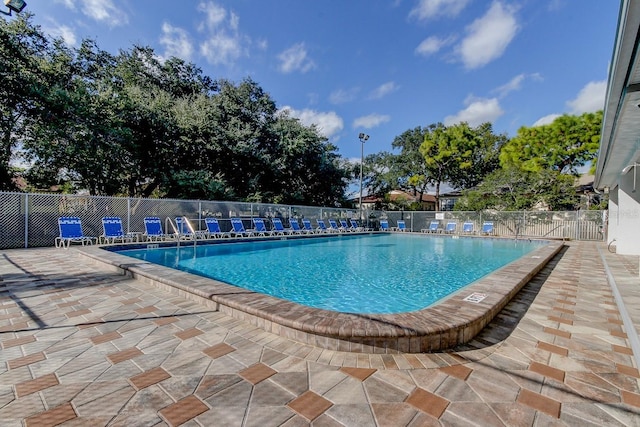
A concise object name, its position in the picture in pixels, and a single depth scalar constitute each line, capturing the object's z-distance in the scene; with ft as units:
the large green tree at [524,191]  55.36
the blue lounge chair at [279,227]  45.39
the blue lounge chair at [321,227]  52.28
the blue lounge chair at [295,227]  47.88
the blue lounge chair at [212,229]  37.55
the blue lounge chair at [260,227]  43.27
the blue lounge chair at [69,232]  26.48
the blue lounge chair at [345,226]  57.88
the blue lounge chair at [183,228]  35.84
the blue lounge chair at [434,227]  60.44
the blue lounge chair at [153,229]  32.39
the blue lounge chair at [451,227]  58.51
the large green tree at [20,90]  33.71
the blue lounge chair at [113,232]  29.32
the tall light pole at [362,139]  63.26
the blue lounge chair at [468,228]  57.52
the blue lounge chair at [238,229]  40.66
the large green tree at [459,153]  75.00
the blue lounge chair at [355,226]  59.40
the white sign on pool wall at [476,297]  10.36
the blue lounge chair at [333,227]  54.32
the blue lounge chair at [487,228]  55.16
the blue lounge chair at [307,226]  50.26
